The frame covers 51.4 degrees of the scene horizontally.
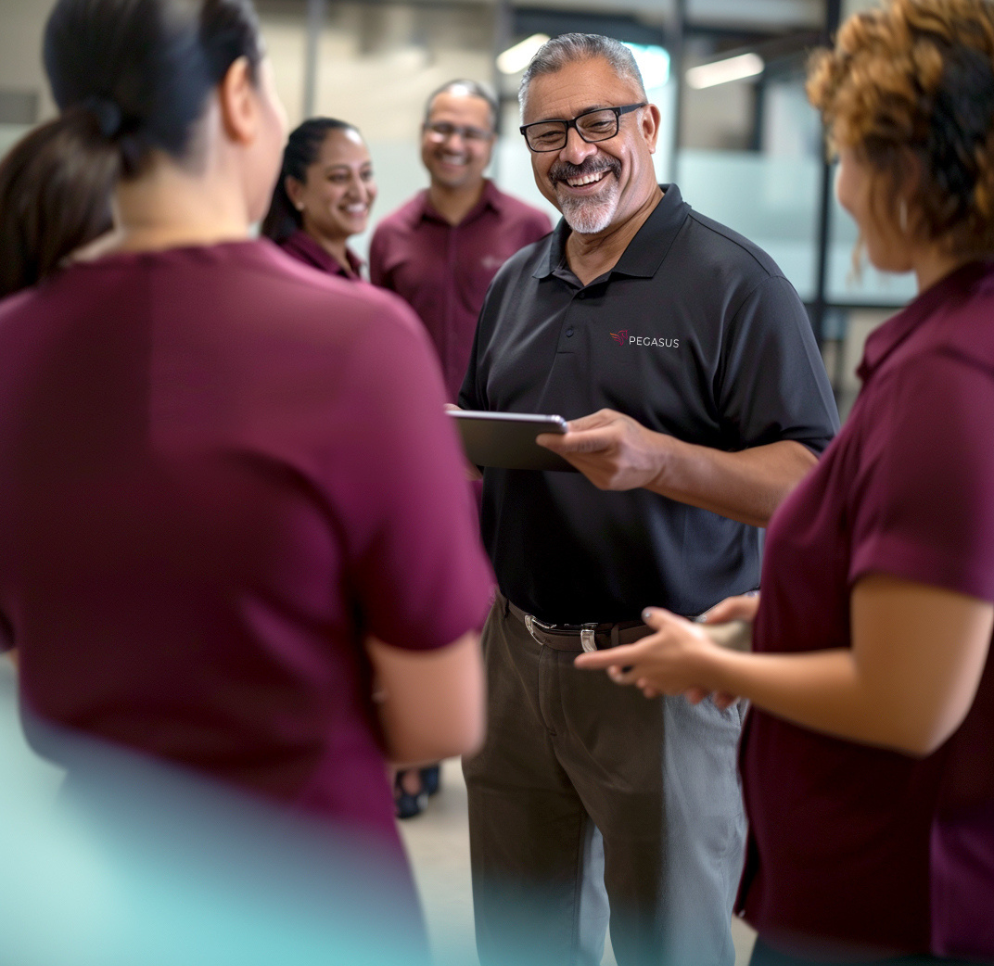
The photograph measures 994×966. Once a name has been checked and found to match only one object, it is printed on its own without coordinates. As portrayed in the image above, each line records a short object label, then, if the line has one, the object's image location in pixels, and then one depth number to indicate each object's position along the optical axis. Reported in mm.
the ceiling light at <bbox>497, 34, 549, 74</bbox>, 4965
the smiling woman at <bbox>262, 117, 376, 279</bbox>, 3049
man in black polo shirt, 1500
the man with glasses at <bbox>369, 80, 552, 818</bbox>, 3213
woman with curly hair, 788
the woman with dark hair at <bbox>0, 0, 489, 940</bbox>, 700
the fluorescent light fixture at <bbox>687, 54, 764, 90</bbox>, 5172
